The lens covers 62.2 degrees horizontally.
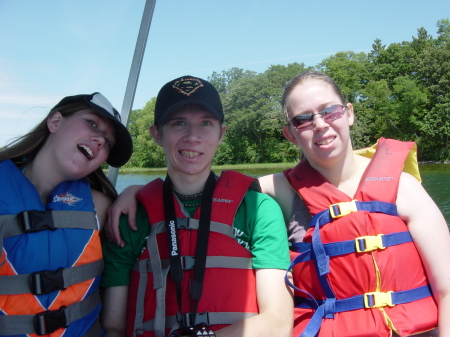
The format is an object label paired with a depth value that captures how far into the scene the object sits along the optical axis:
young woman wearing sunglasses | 1.62
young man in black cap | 1.55
